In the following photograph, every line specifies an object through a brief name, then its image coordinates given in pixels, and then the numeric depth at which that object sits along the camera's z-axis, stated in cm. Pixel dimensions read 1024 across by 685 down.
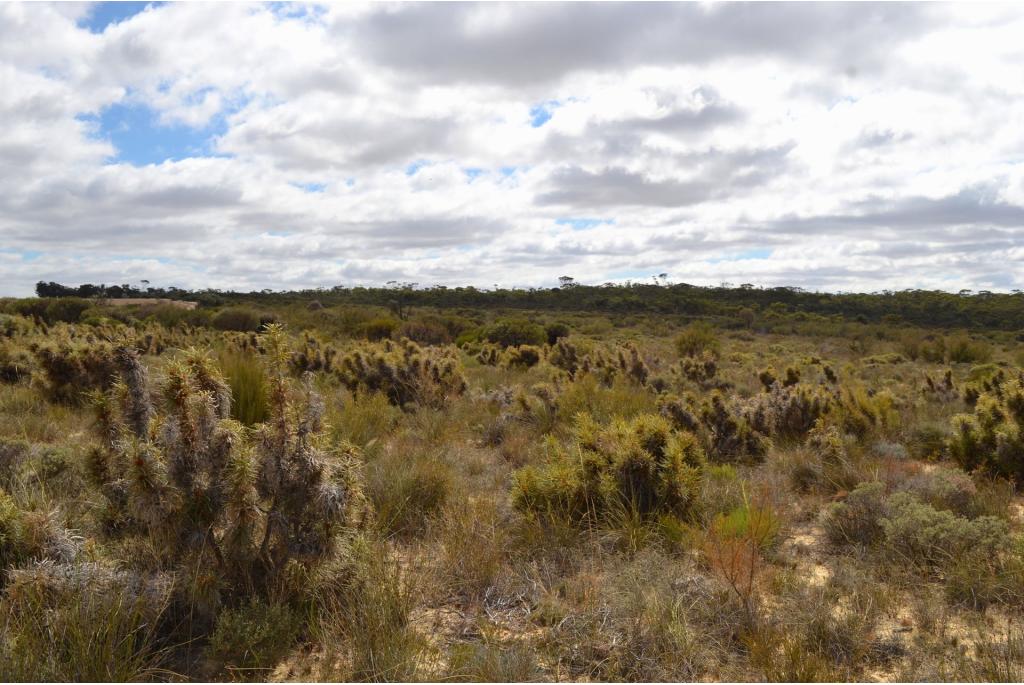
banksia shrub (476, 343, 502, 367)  1931
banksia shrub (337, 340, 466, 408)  1152
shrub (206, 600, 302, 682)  344
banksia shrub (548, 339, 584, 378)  1633
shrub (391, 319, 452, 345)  2677
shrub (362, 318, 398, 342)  2712
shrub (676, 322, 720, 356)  2550
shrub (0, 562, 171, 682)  307
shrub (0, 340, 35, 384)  1211
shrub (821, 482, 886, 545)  528
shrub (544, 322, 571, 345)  2673
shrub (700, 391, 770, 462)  835
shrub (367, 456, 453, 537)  537
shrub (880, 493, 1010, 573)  456
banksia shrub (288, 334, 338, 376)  1432
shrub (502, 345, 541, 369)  1797
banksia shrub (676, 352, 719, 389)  1453
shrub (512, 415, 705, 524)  555
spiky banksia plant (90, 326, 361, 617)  368
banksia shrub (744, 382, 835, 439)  931
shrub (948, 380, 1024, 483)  685
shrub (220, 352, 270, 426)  763
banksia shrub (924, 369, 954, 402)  1220
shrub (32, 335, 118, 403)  1004
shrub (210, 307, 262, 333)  3047
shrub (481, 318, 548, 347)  2383
